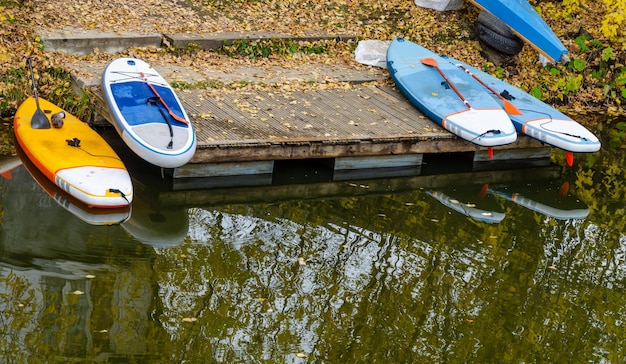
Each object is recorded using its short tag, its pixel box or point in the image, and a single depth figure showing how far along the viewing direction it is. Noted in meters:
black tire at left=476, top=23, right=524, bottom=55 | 14.43
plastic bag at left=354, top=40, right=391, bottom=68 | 13.60
